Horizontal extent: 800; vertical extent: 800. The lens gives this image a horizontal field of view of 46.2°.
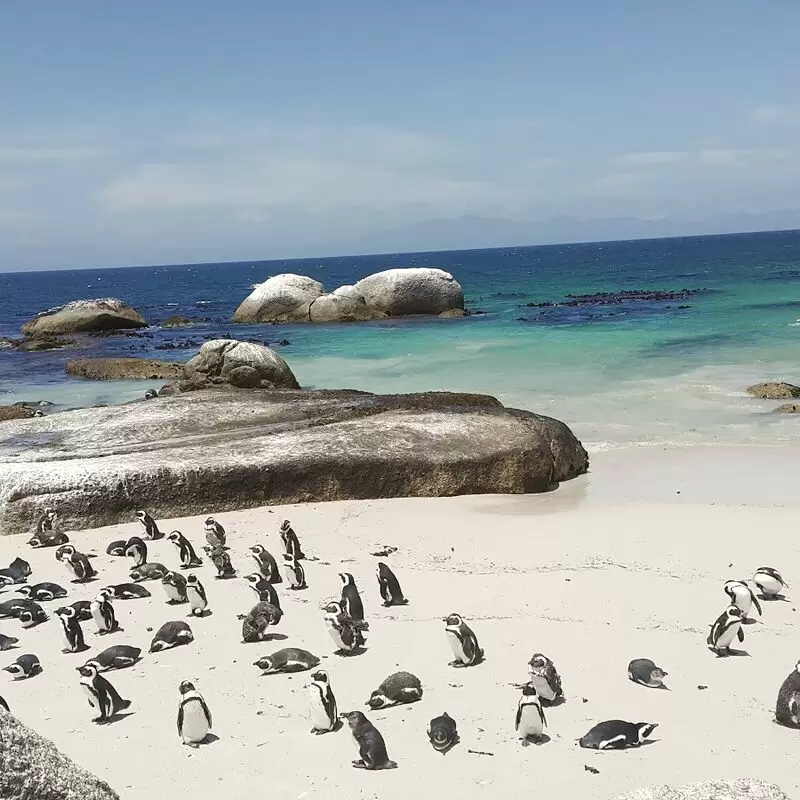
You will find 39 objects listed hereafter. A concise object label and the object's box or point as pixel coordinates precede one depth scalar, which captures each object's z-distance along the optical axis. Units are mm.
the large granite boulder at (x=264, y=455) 11461
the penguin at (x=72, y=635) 7574
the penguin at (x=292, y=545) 9891
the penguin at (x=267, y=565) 9180
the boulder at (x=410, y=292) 44688
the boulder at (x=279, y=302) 45094
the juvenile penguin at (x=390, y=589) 8526
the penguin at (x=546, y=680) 6336
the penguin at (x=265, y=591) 8422
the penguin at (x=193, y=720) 6020
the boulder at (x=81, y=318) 41531
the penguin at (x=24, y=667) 7090
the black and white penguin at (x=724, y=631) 7133
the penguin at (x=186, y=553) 9758
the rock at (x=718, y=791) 3770
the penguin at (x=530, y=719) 5852
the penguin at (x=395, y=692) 6465
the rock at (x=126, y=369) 27281
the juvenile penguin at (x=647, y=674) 6613
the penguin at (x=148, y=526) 10742
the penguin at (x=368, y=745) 5605
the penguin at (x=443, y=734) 5809
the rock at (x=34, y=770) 3342
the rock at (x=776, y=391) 20281
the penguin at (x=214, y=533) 10055
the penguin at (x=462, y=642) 7031
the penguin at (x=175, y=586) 8602
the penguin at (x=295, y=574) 9078
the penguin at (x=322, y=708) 6070
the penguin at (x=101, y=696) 6352
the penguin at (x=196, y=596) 8297
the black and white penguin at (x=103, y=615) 7922
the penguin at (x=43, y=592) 8914
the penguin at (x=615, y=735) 5727
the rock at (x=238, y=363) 22594
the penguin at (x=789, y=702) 5973
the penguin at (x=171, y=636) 7613
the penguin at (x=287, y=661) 7074
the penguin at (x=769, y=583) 8414
